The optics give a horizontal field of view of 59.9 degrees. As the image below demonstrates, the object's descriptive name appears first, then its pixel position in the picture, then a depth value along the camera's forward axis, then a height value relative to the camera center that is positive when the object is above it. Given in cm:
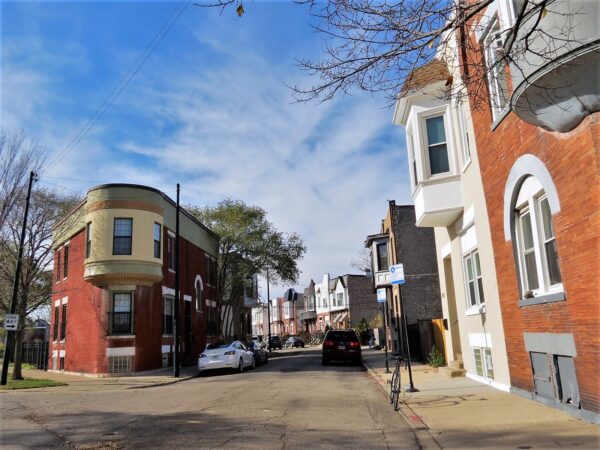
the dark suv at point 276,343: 5359 -52
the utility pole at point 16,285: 1706 +213
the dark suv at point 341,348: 2441 -63
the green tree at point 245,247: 3547 +617
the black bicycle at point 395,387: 1014 -106
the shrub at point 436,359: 1752 -95
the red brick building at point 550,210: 670 +180
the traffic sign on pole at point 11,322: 1664 +88
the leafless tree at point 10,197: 1844 +533
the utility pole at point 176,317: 2017 +98
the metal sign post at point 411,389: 1186 -129
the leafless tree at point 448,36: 601 +355
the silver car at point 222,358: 2058 -68
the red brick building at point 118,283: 2181 +268
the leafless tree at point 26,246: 1909 +372
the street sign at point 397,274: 1237 +137
